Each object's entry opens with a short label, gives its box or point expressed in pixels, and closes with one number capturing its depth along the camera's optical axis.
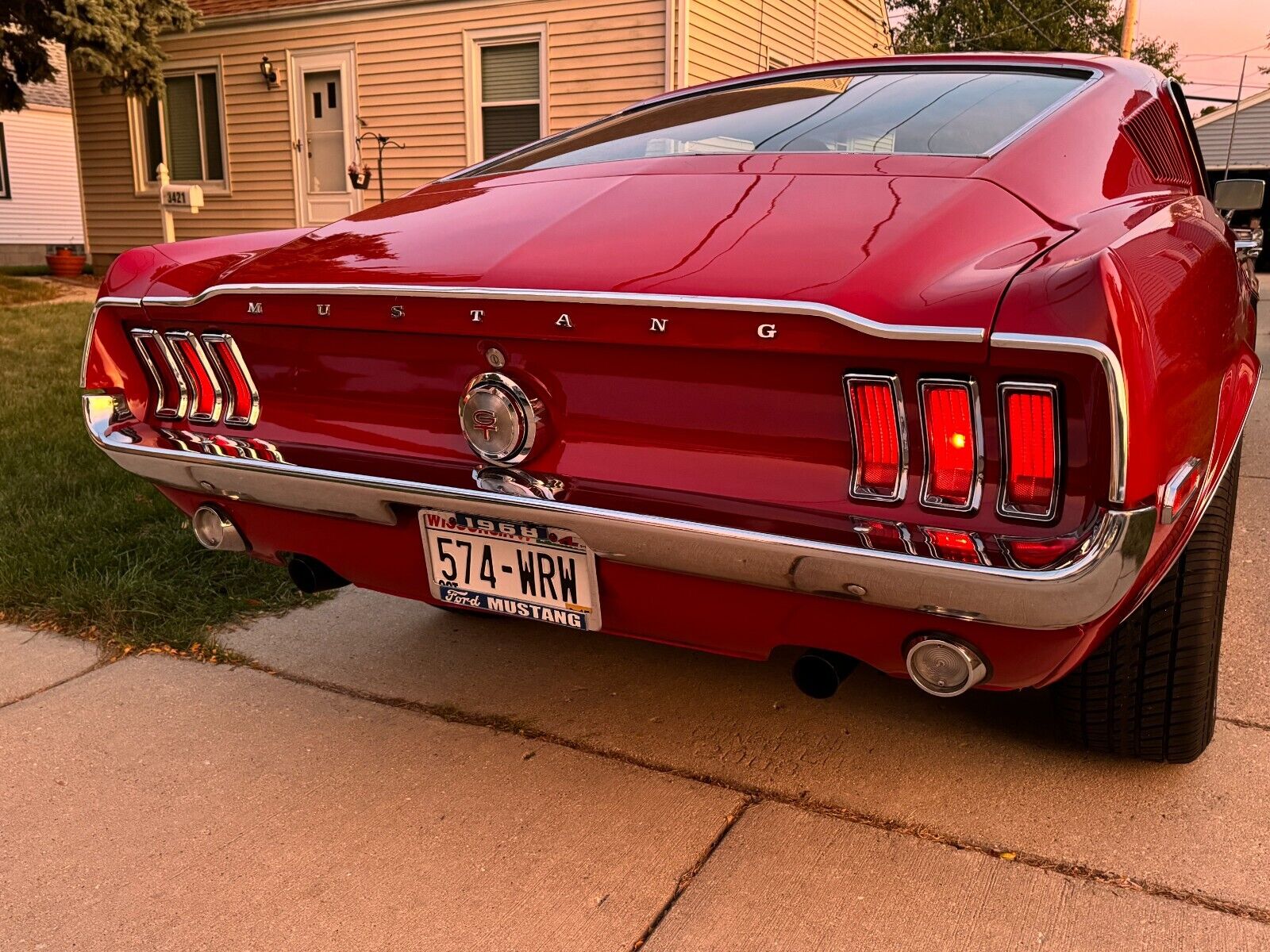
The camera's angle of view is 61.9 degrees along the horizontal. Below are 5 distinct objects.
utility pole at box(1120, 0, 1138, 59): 18.88
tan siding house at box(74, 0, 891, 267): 10.98
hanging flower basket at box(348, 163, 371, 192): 12.34
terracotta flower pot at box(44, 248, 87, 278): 15.90
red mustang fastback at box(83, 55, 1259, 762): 1.56
